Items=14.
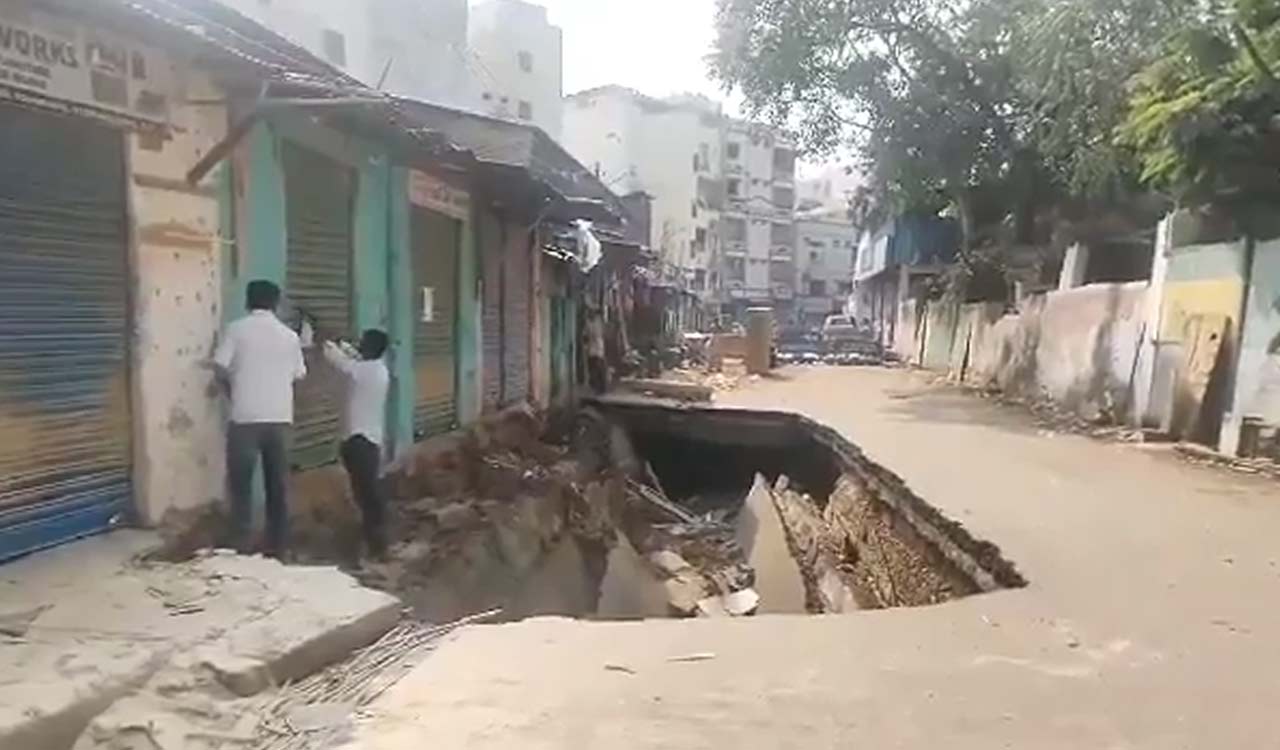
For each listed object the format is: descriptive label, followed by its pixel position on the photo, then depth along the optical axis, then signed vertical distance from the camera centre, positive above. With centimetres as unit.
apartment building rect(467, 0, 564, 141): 4409 +885
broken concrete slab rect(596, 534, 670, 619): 998 -293
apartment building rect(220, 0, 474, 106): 2925 +679
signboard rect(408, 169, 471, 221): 1052 +75
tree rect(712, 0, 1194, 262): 2427 +451
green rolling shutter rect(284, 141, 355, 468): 809 -2
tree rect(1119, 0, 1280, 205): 1072 +190
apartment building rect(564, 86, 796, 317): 5956 +577
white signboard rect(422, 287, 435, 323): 1095 -33
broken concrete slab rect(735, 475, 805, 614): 1112 -302
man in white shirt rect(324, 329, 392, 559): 776 -109
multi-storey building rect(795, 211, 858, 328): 7106 +136
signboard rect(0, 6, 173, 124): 510 +95
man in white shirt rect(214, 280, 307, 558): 650 -74
